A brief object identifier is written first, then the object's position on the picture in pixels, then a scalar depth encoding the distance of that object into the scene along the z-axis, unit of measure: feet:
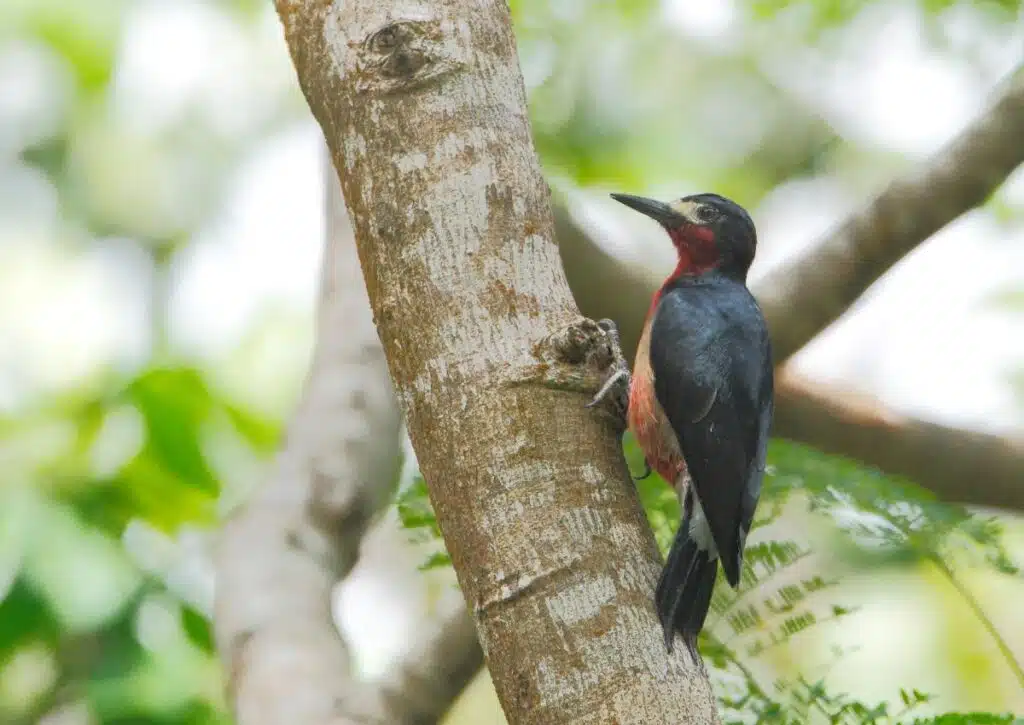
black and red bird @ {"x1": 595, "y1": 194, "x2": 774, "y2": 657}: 17.08
